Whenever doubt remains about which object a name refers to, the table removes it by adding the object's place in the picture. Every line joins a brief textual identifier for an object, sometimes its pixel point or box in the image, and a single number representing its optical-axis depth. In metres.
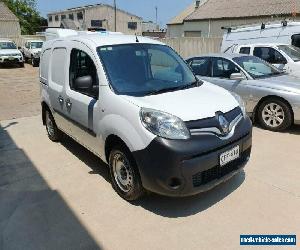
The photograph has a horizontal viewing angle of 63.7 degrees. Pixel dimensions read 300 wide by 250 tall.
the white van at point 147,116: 2.45
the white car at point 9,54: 15.01
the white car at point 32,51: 15.93
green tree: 42.68
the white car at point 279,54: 6.48
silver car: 4.58
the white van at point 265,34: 8.16
